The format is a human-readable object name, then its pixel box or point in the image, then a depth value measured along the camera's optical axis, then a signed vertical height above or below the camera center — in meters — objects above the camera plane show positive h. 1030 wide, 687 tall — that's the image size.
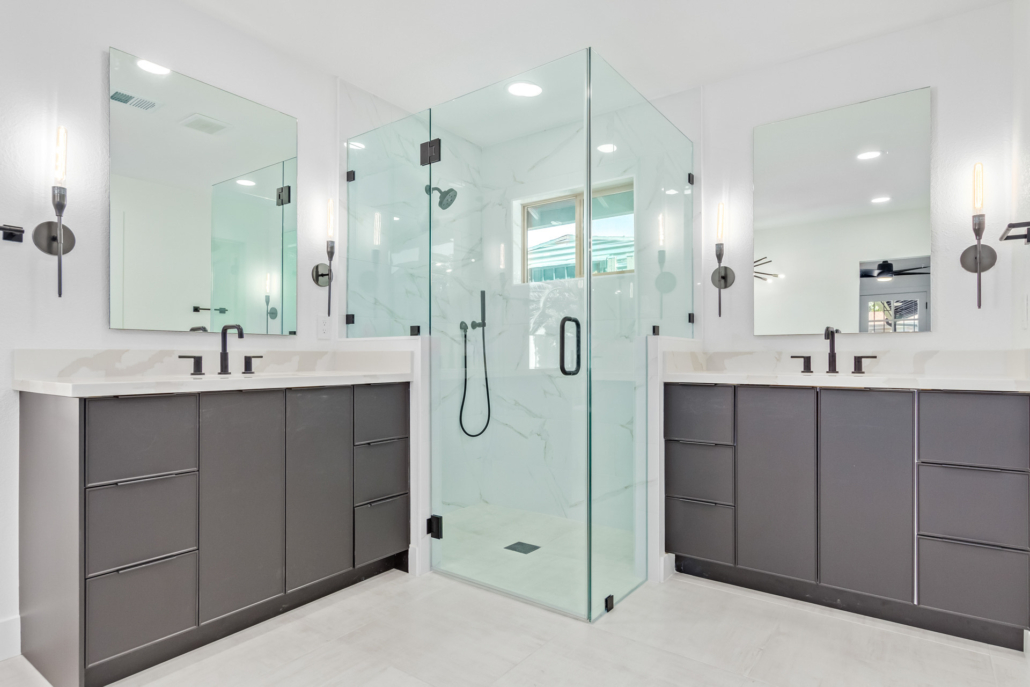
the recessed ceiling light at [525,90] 2.44 +1.13
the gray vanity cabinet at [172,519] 1.64 -0.58
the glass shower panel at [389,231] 2.77 +0.61
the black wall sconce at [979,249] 2.35 +0.41
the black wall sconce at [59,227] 1.98 +0.43
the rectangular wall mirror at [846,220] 2.52 +0.61
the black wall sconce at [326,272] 2.93 +0.40
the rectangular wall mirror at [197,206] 2.21 +0.62
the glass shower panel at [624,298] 2.26 +0.22
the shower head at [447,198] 2.70 +0.72
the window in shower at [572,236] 2.29 +0.48
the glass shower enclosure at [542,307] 2.27 +0.18
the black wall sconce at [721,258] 2.97 +0.47
